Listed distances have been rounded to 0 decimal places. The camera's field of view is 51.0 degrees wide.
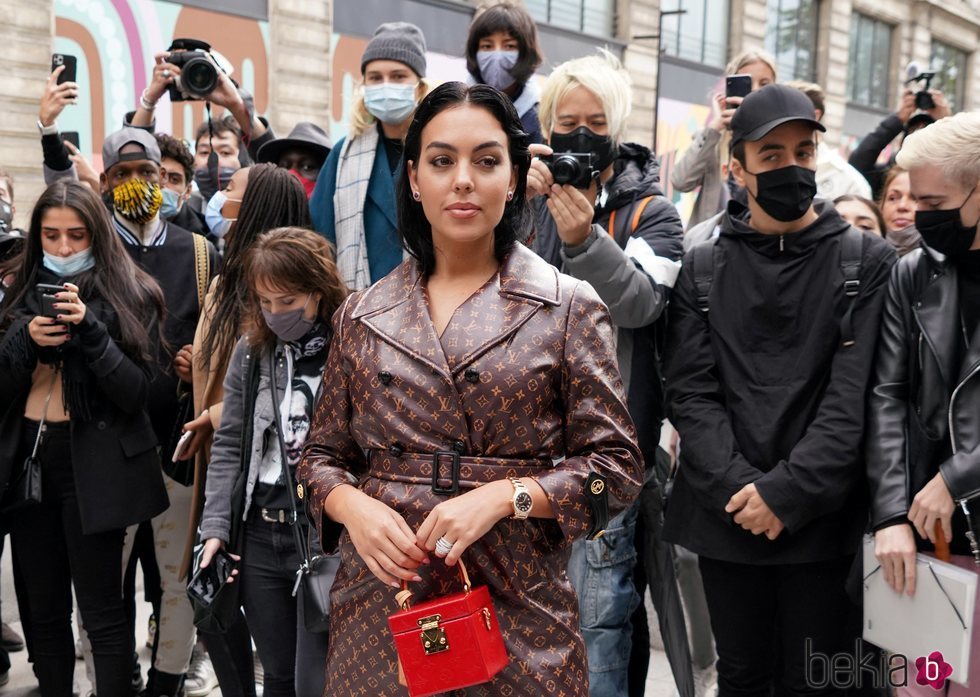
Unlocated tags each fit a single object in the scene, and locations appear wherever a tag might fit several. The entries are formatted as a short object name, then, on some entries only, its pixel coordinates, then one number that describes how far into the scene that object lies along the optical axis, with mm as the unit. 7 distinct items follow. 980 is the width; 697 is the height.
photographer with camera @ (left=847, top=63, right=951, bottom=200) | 5254
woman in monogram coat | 2037
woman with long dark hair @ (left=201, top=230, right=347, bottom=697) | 3135
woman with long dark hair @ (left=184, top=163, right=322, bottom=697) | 3637
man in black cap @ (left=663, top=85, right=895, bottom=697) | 2934
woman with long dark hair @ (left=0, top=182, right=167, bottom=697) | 3639
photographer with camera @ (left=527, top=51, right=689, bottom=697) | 3025
